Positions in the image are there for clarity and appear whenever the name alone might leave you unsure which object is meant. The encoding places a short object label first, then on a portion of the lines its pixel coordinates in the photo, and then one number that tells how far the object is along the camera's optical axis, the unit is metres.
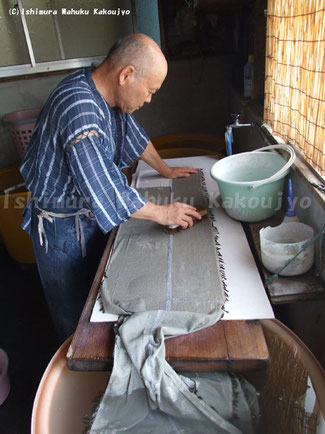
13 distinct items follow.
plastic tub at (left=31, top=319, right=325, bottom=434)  0.88
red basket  2.42
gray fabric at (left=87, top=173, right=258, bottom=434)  0.84
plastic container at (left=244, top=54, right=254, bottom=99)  2.17
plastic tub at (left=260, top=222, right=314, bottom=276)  0.98
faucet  1.73
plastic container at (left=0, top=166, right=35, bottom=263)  2.22
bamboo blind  1.10
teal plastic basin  1.19
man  1.10
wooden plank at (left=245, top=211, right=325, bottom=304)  0.96
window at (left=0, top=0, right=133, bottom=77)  2.65
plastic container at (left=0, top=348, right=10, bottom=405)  1.64
